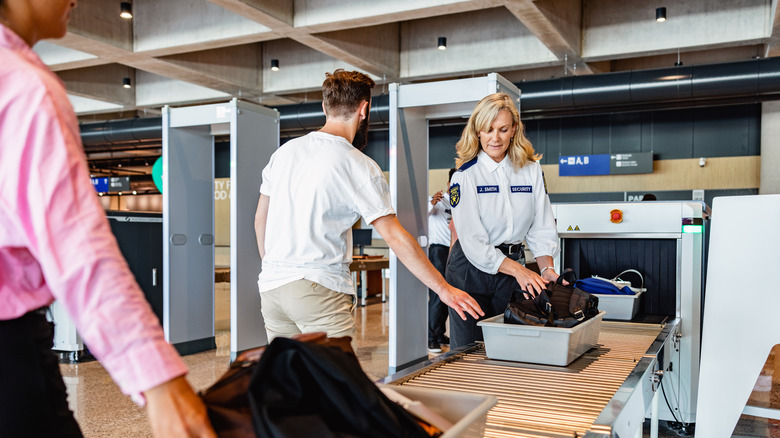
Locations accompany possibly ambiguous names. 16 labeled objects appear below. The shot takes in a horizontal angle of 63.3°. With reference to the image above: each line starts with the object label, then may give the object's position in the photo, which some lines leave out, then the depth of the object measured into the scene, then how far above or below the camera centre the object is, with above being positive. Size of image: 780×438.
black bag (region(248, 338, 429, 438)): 0.75 -0.22
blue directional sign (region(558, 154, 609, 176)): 9.93 +0.78
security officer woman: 2.34 +0.02
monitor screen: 10.31 -0.42
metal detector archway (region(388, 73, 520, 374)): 3.65 +0.27
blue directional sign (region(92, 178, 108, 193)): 15.84 +0.62
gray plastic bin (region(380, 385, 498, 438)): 0.90 -0.29
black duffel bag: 1.75 -0.27
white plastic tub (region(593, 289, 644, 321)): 2.82 -0.41
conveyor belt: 1.25 -0.42
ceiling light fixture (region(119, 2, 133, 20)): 7.29 +2.31
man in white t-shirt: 1.96 -0.03
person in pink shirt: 0.65 -0.03
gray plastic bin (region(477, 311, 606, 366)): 1.69 -0.35
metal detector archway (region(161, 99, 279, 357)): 4.84 -0.05
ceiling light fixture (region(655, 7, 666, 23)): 6.87 +2.18
